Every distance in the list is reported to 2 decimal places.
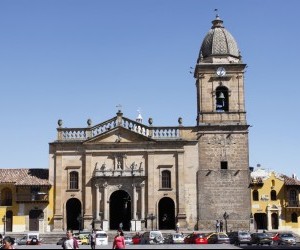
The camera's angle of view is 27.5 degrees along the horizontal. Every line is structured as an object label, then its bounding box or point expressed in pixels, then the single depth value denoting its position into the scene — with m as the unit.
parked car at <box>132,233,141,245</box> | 46.25
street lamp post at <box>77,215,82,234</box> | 54.91
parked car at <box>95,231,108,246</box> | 42.84
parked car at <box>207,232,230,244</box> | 44.38
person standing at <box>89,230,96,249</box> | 36.64
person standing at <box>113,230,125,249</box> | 27.97
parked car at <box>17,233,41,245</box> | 46.28
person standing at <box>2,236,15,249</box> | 21.50
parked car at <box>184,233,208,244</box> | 44.18
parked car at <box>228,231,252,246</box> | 42.25
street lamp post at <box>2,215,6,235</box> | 55.27
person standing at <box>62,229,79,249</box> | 23.77
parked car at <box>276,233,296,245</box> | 42.12
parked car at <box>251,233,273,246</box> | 41.62
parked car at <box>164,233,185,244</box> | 45.75
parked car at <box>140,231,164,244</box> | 45.19
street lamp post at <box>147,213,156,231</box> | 54.72
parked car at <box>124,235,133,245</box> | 45.08
